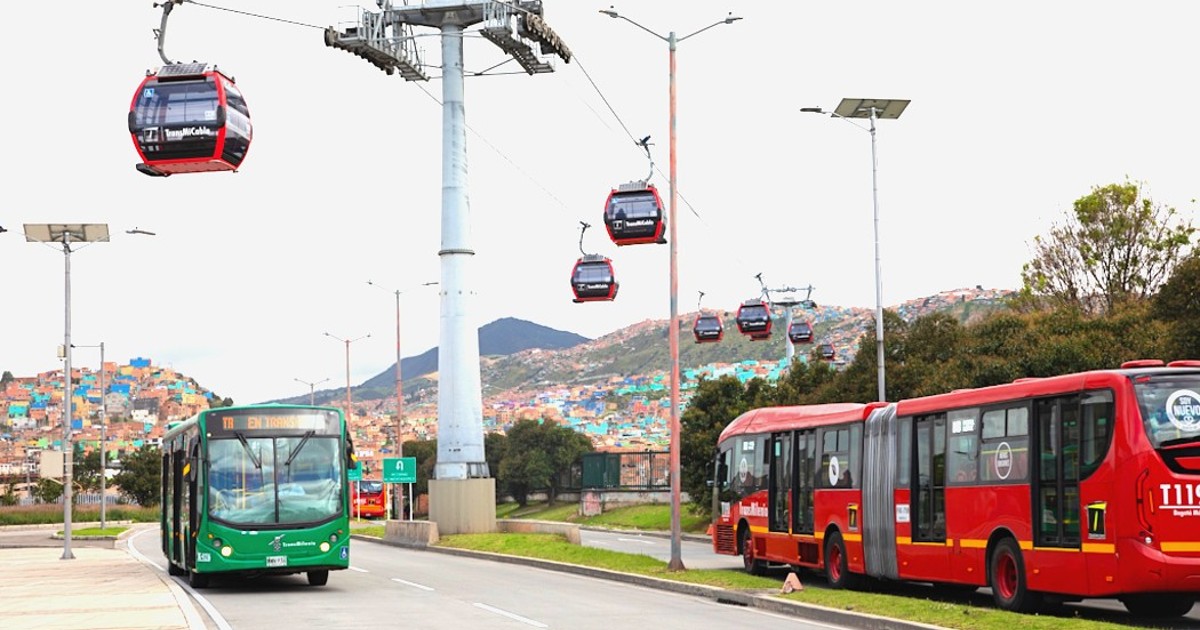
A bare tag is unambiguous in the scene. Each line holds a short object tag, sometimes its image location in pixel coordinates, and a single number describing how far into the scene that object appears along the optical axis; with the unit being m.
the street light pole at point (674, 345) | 30.80
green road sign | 60.72
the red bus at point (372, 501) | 96.62
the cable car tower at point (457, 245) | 41.91
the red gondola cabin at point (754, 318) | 59.47
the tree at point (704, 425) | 55.69
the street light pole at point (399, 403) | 72.31
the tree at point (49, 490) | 116.62
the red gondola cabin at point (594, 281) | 44.56
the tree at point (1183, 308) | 32.69
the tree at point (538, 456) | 94.44
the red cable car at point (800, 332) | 68.31
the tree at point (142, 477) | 114.38
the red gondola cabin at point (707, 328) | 59.44
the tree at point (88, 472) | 132.64
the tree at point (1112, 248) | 64.56
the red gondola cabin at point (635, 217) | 38.69
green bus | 26.67
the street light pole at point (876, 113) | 42.38
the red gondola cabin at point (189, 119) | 22.59
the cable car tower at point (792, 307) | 68.44
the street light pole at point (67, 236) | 46.06
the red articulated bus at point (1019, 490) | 18.73
